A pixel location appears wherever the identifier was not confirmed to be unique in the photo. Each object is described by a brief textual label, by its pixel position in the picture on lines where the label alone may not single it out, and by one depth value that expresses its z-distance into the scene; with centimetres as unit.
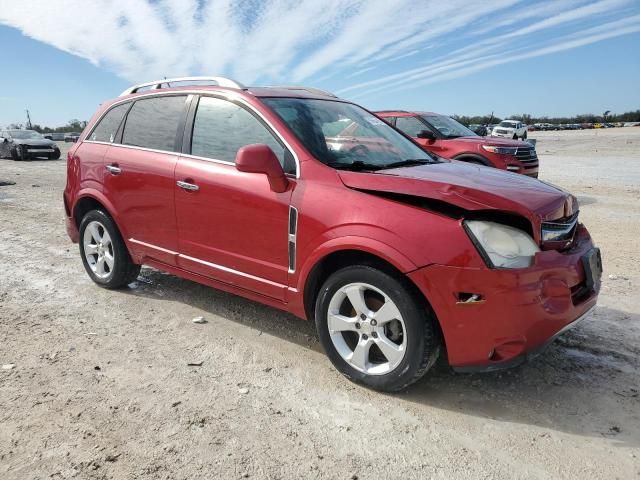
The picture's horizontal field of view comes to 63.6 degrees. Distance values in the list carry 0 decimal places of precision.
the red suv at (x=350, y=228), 269
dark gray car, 2248
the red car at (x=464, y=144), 911
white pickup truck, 3510
